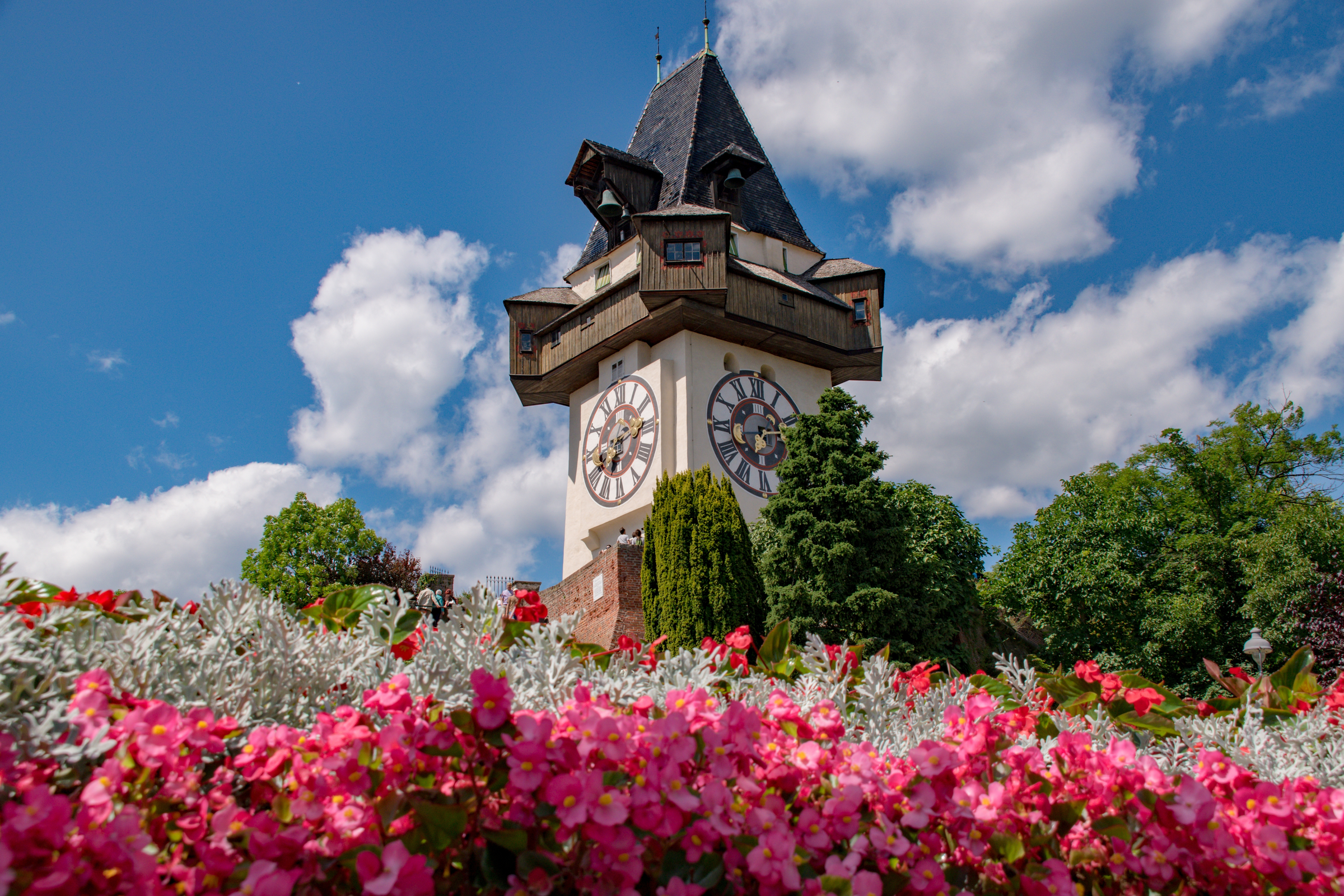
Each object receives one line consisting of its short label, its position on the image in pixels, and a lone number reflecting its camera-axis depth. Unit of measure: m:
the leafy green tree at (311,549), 27.48
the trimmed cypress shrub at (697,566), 15.11
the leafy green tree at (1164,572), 20.64
